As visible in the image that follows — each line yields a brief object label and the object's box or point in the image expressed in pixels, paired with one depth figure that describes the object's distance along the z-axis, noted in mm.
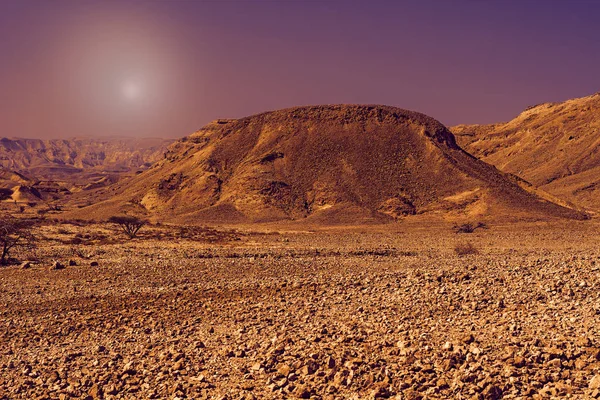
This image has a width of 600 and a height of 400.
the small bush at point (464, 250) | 31236
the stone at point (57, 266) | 23248
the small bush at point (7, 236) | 26478
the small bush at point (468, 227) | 48531
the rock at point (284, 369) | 9479
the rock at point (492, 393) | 7684
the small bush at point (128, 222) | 45031
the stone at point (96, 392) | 9355
